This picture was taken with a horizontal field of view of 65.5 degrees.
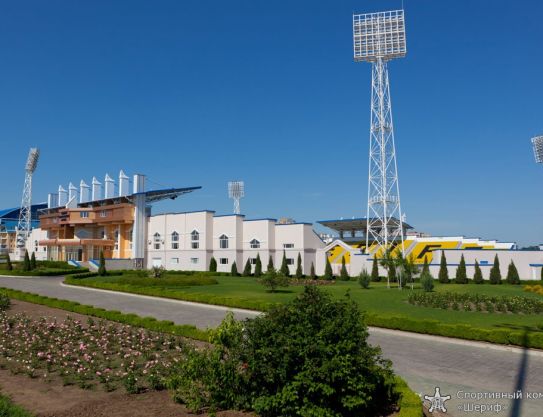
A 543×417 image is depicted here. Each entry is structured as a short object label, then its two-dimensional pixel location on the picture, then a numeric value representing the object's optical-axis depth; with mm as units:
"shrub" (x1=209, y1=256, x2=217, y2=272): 47500
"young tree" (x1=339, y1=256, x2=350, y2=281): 41094
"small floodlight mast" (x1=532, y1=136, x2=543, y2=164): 50031
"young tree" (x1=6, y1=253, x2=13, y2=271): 48112
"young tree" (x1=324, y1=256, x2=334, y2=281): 41375
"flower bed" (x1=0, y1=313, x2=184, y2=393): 9359
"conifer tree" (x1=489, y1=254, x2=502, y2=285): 34969
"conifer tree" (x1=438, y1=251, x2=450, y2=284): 36438
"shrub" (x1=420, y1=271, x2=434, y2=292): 25922
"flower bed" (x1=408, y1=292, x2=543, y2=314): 19344
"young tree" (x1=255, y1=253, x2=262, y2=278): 43906
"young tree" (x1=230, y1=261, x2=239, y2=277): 45844
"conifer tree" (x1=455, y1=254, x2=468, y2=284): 35594
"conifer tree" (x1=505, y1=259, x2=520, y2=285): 34781
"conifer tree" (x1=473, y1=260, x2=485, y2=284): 35375
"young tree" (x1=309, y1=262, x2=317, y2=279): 42031
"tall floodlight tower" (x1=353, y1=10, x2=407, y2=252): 40969
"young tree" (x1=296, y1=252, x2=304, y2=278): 42056
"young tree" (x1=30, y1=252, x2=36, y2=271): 47531
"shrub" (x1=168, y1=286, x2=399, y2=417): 6352
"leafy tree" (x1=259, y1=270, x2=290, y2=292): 27414
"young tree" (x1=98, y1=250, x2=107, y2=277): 44312
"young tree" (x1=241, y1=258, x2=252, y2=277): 45281
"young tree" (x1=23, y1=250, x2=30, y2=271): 45594
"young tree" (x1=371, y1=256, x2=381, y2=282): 39344
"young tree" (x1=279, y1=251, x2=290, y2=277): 41338
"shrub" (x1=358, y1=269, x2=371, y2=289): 31141
